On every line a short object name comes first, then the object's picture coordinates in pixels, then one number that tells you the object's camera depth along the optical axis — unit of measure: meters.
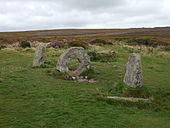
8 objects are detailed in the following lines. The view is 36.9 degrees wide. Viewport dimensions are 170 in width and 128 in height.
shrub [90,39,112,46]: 41.39
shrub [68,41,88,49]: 34.37
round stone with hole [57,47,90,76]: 18.05
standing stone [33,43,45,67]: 20.80
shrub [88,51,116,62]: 25.28
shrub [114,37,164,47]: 40.64
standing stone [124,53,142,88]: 13.24
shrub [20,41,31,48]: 35.99
